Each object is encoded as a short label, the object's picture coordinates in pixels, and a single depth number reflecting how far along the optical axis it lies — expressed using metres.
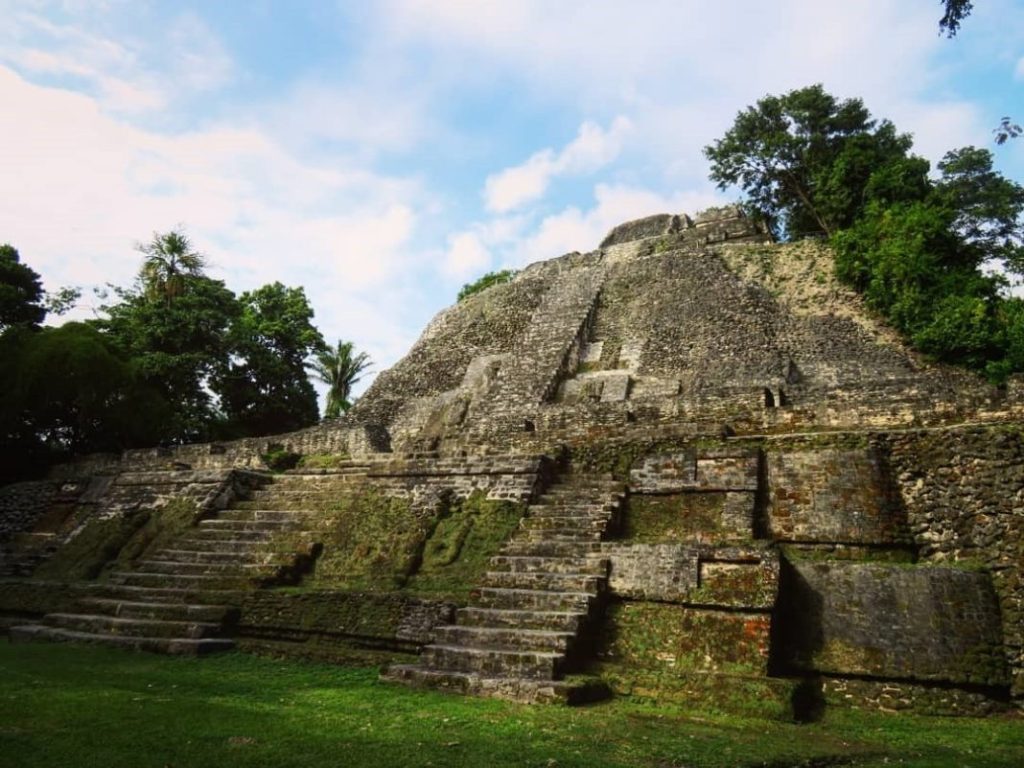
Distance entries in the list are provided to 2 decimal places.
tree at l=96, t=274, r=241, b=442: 21.03
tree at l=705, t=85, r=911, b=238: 20.11
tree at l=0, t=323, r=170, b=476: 16.66
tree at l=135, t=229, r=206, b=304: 24.44
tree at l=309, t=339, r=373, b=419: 29.53
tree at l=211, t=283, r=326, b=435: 24.12
